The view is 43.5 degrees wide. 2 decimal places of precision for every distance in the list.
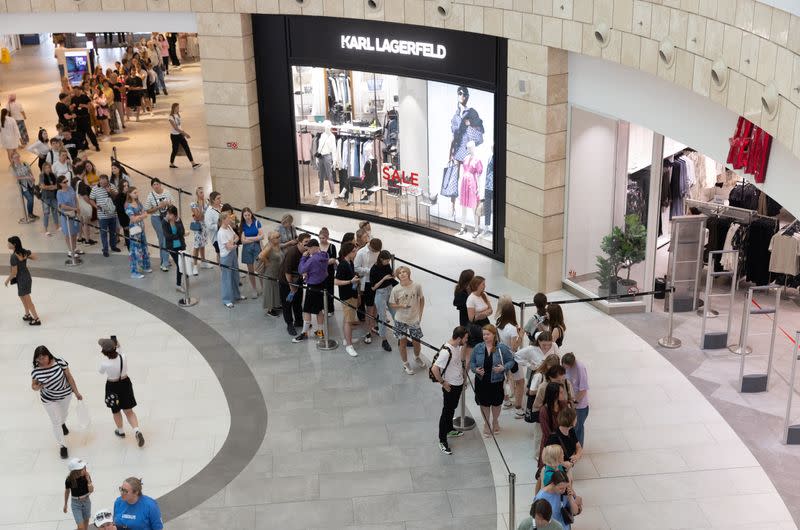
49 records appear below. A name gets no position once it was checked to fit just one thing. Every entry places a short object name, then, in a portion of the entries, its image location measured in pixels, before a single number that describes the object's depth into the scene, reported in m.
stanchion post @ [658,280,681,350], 14.12
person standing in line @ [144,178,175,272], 16.42
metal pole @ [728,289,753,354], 12.72
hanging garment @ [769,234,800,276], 14.92
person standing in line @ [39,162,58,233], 18.62
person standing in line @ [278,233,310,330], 14.45
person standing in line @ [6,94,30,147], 25.72
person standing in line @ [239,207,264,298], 15.59
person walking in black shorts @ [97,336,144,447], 11.50
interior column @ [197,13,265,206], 19.02
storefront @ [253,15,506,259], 17.31
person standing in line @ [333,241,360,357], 13.82
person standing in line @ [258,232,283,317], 14.73
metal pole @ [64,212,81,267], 17.66
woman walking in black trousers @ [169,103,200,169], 22.89
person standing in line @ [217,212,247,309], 15.27
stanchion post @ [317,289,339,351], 14.14
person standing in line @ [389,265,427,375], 12.81
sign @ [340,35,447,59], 17.45
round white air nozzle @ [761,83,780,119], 9.62
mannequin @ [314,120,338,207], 19.70
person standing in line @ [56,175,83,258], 17.52
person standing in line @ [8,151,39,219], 19.39
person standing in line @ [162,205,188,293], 15.83
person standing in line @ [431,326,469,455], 11.09
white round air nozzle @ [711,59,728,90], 10.66
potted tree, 15.06
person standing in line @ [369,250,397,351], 13.45
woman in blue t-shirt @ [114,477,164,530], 9.02
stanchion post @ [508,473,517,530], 9.35
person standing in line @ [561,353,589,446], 10.61
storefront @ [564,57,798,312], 14.95
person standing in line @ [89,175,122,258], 17.31
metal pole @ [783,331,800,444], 11.41
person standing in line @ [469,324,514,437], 11.07
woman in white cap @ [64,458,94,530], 9.89
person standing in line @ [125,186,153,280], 16.42
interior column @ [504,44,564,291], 15.05
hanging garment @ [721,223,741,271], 15.74
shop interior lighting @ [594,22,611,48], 13.24
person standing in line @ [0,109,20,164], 24.16
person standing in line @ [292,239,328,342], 14.01
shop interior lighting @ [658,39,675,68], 11.77
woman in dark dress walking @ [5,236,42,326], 14.55
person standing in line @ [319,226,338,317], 14.35
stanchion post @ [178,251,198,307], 15.63
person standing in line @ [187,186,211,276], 16.45
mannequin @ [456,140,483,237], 17.66
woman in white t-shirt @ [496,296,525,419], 11.72
